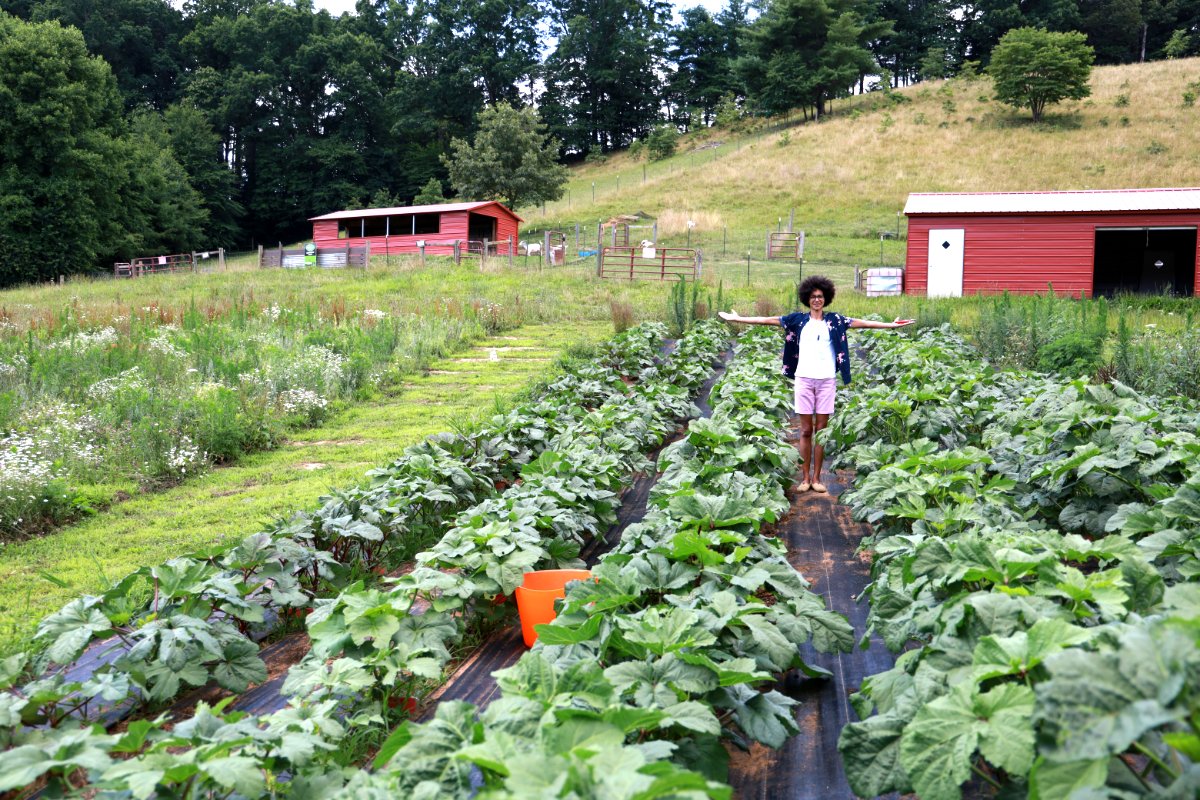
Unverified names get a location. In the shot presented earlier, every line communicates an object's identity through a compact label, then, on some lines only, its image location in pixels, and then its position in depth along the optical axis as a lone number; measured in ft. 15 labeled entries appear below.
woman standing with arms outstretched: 22.29
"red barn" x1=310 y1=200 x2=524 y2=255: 113.09
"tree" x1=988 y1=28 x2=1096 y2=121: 141.49
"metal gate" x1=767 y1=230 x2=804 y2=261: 96.63
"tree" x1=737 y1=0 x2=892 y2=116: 171.42
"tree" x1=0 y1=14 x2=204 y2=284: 119.24
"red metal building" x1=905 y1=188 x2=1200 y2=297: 74.74
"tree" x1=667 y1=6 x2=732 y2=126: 216.74
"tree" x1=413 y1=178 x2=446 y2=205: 160.03
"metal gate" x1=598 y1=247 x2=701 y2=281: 81.25
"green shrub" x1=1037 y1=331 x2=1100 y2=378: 32.96
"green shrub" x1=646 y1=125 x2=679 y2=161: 176.45
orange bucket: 12.72
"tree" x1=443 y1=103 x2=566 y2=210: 134.72
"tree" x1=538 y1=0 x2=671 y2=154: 212.84
